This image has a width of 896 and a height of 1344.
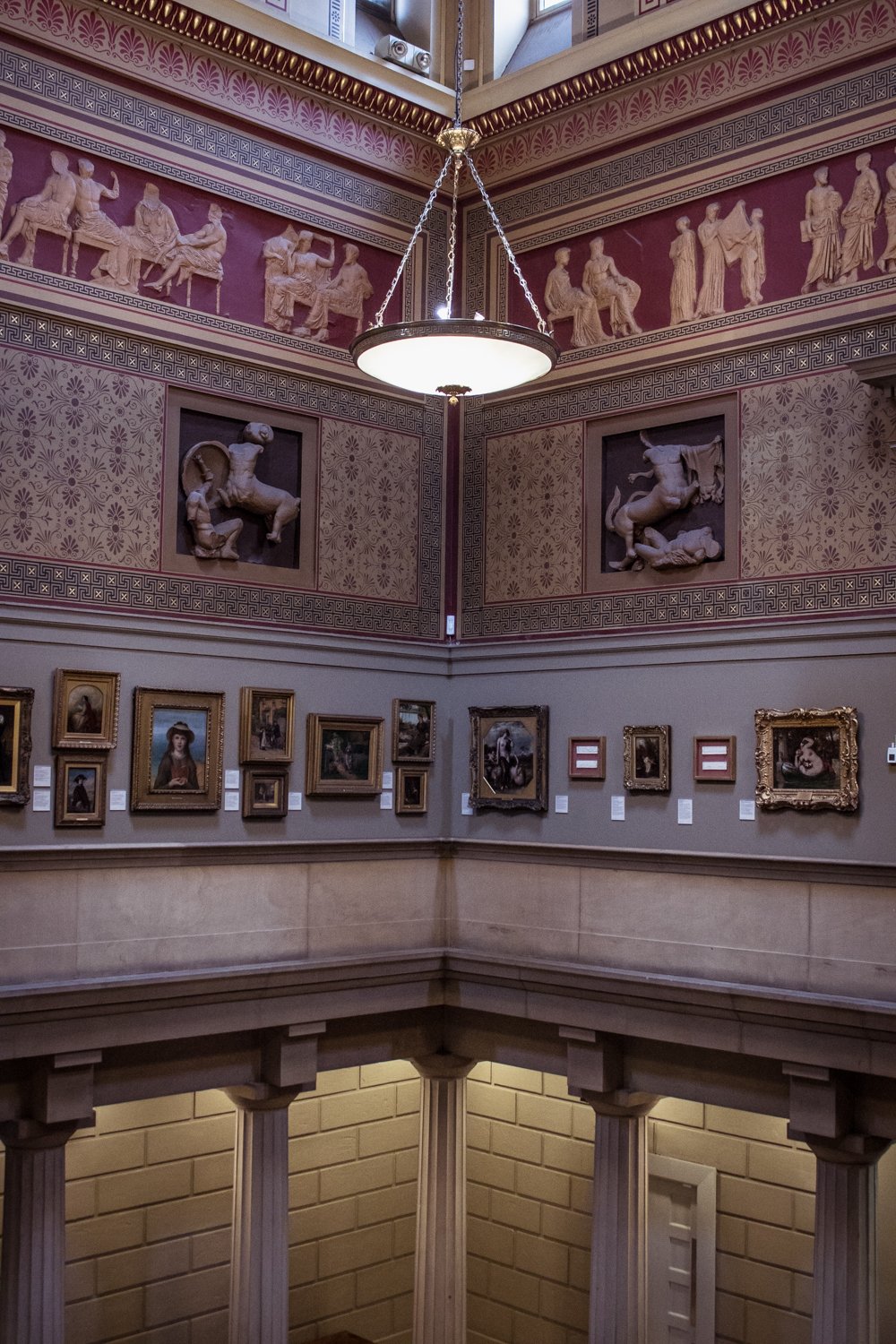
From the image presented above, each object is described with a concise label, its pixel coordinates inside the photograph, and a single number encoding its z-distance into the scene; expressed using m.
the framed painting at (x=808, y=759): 9.03
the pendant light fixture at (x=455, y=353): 7.41
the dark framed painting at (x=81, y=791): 9.21
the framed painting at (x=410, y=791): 11.18
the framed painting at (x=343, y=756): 10.59
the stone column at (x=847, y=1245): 8.70
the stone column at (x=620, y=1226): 9.90
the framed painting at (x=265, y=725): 10.17
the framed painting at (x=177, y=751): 9.63
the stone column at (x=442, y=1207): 10.92
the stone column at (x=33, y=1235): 8.80
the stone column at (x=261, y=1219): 9.91
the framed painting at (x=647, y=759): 10.03
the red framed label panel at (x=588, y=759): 10.48
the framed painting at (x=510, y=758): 10.86
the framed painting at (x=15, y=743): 8.96
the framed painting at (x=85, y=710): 9.22
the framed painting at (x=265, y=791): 10.19
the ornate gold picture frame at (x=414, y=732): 11.20
